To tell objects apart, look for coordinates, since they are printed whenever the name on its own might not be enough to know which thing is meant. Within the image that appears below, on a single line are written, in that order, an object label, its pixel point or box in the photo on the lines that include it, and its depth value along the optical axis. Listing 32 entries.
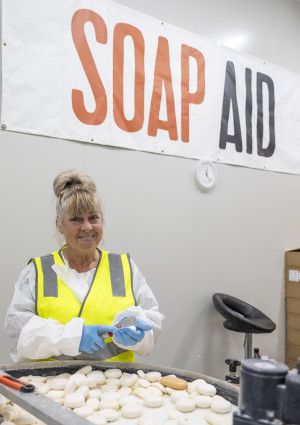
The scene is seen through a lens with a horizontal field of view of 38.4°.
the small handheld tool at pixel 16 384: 0.95
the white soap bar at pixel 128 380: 1.30
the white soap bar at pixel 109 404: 1.16
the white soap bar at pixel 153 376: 1.31
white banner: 2.14
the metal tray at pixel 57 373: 0.81
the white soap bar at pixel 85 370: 1.34
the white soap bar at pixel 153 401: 1.18
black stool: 2.69
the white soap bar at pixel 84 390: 1.21
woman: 1.36
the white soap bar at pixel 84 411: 1.11
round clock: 2.85
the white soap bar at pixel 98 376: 1.29
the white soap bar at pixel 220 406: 1.13
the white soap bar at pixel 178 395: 1.21
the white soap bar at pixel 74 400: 1.14
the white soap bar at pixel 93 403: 1.15
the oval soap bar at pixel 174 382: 1.26
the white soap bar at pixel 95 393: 1.23
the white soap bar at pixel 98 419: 1.05
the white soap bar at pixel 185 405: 1.15
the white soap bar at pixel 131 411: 1.12
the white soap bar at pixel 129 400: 1.18
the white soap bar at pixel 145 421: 1.06
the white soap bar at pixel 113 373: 1.34
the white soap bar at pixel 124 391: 1.24
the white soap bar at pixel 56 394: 1.19
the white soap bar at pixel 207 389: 1.21
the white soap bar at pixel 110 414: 1.10
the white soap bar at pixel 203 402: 1.17
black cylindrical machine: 0.58
